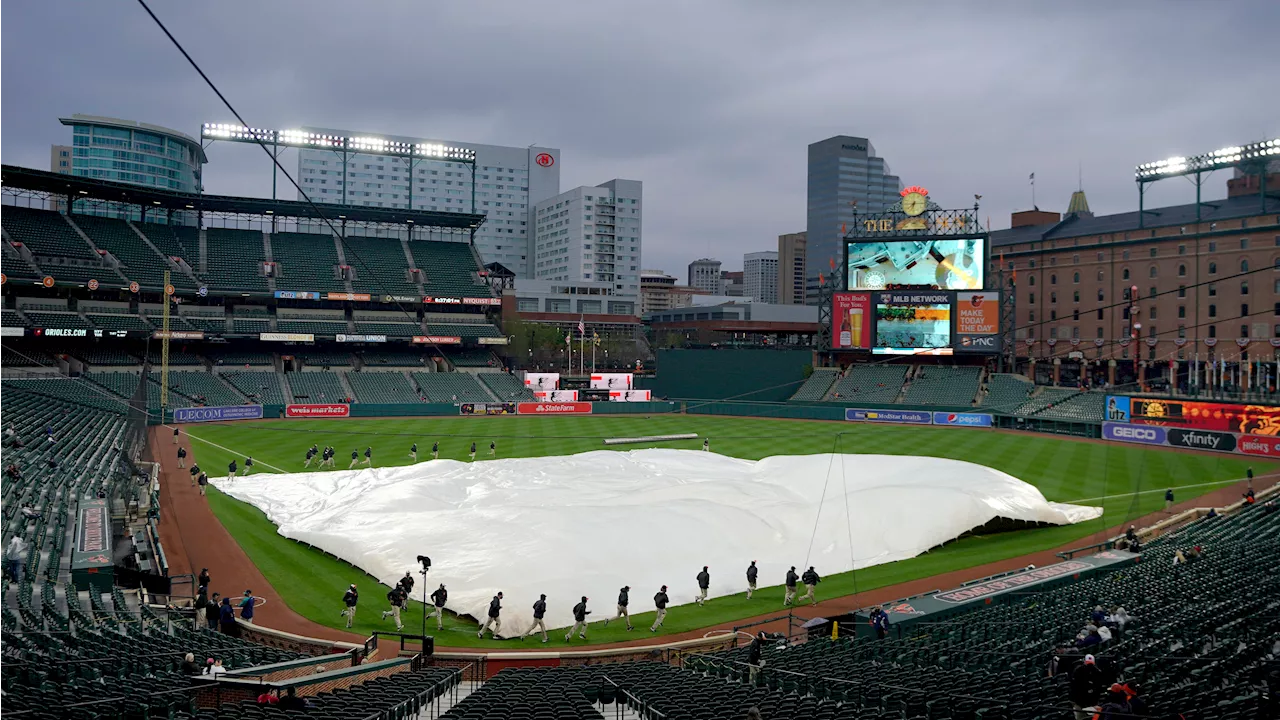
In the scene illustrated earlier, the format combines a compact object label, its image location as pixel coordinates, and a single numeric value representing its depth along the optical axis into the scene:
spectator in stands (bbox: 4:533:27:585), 16.44
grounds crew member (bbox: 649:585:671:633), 18.91
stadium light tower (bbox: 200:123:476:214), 72.75
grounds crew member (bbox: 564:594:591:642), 17.95
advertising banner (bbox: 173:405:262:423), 56.97
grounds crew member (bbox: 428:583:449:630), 18.62
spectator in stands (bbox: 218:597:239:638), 18.28
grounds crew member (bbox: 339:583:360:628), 18.77
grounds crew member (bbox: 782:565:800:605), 20.78
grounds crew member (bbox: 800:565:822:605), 20.88
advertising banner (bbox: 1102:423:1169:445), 50.03
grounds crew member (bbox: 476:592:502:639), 18.13
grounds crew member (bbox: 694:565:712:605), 20.28
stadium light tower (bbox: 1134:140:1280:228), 64.38
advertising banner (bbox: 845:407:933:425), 64.31
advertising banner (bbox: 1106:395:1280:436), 45.78
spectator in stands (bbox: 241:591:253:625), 18.89
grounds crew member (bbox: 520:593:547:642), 17.95
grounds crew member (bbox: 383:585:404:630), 18.34
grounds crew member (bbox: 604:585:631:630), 18.66
